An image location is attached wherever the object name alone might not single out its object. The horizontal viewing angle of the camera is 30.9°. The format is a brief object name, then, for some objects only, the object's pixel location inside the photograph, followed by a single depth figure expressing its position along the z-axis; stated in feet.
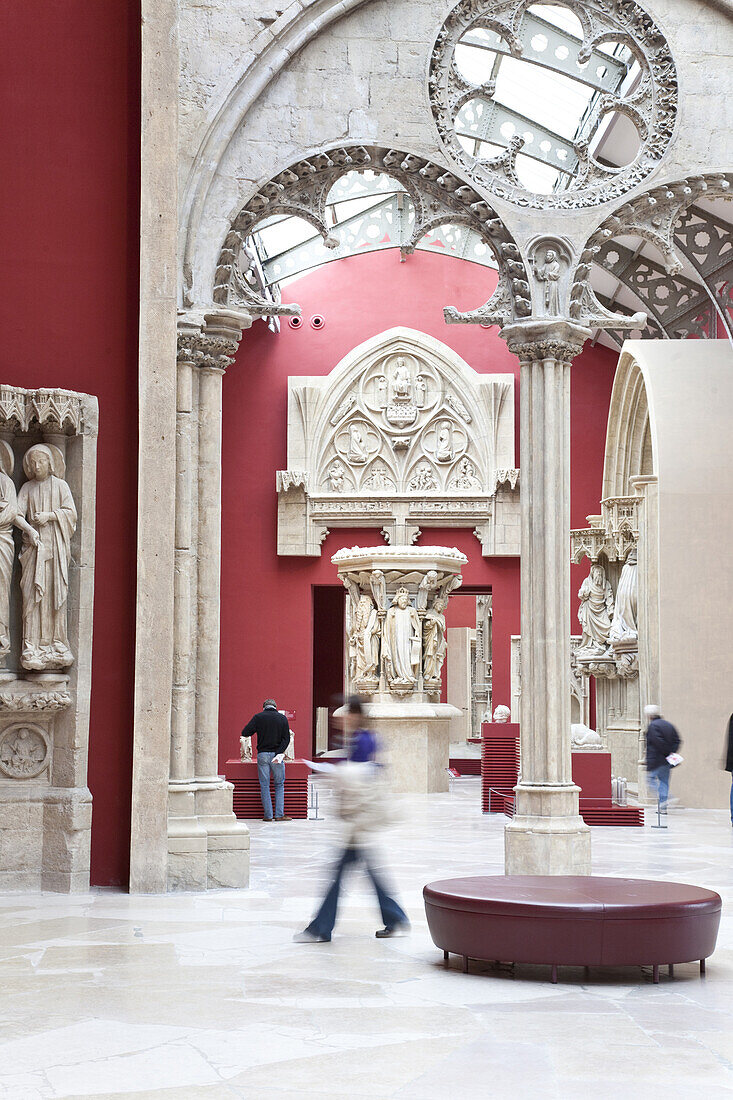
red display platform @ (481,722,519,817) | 49.65
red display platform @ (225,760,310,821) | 48.49
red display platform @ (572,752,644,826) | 43.47
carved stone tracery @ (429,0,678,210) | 30.94
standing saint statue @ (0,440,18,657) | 26.55
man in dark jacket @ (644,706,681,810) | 44.47
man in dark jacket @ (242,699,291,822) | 46.09
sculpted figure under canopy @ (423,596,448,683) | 55.52
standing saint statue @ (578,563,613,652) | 62.90
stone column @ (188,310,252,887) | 28.48
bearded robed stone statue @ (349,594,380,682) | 55.16
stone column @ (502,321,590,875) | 29.09
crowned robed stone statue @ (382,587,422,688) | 54.54
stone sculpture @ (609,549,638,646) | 59.72
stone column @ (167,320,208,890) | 27.61
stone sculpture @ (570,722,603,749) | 47.42
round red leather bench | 17.61
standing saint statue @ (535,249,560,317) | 30.89
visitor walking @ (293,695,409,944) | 21.06
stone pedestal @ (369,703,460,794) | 53.93
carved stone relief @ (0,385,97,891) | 26.68
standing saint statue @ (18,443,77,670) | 26.71
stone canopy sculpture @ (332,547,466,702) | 54.70
